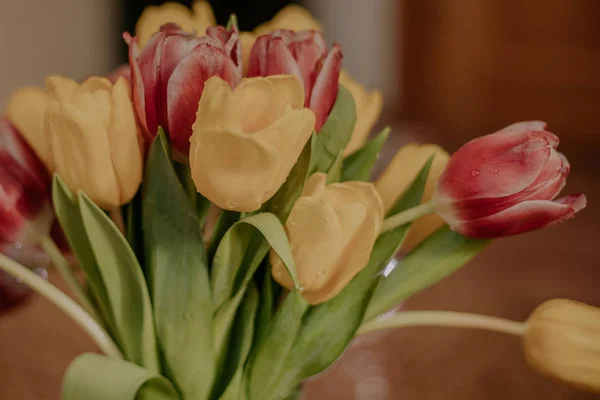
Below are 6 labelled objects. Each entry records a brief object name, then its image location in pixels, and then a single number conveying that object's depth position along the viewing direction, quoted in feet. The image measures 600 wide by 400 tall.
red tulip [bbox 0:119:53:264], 2.30
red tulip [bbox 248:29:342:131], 2.24
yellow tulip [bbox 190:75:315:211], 2.11
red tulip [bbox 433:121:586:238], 2.20
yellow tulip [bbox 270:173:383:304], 2.19
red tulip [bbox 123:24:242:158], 2.19
